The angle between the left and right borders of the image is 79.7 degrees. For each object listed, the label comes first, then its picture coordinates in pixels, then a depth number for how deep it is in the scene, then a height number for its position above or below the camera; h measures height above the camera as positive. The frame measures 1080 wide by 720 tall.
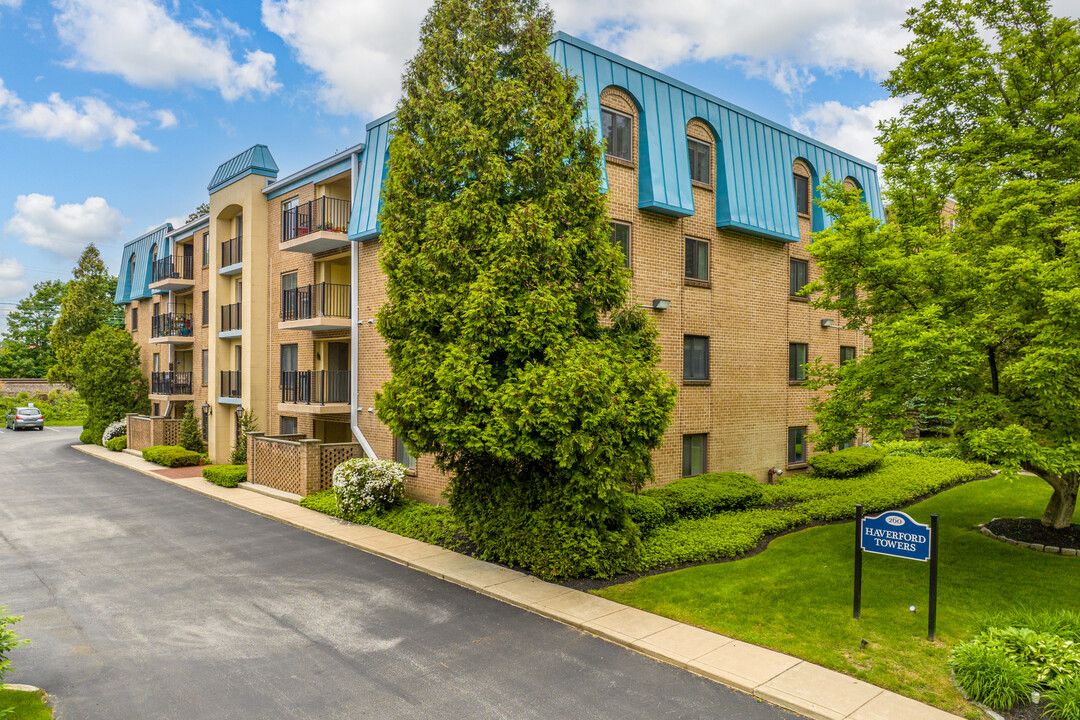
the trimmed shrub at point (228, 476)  21.66 -3.12
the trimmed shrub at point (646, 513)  13.75 -2.88
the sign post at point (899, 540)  8.37 -2.19
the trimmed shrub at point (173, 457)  26.38 -2.99
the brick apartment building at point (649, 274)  17.16 +3.45
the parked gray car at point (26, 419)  46.78 -2.44
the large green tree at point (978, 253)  9.33 +2.03
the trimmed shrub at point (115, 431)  34.09 -2.43
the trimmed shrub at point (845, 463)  20.08 -2.70
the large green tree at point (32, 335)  70.69 +5.71
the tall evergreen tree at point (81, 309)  43.25 +5.13
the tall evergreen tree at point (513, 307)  10.48 +1.27
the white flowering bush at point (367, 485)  16.20 -2.59
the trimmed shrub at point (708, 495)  14.98 -2.80
